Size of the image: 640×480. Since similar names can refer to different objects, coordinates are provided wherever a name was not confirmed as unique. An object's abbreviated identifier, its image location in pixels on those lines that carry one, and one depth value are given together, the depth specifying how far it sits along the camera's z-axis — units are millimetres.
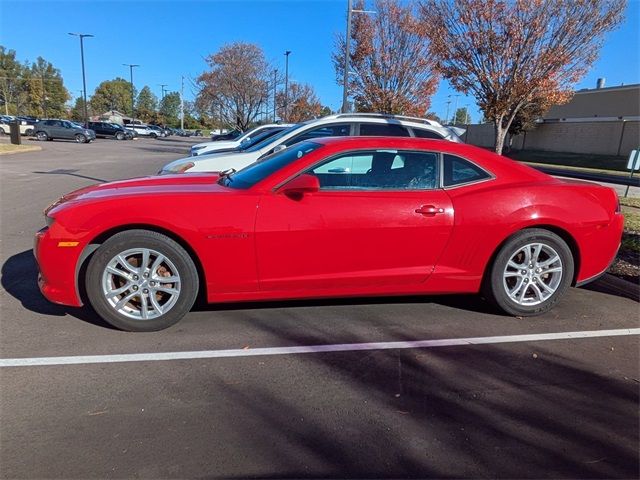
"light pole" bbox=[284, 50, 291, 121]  40475
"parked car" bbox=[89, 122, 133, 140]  52875
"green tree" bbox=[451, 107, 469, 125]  150000
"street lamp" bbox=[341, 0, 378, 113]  17972
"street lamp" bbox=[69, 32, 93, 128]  52594
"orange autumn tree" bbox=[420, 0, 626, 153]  10477
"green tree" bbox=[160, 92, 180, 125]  126288
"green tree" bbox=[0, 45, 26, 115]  95562
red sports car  3729
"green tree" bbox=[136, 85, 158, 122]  116312
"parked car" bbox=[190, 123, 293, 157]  11323
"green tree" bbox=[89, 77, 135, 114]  114062
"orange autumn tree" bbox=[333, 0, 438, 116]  20641
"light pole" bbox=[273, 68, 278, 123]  37406
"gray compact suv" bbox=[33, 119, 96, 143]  39219
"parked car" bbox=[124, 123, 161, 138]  70125
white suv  7762
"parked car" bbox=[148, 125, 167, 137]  71694
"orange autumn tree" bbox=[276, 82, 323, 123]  46344
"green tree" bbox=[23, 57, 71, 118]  96125
